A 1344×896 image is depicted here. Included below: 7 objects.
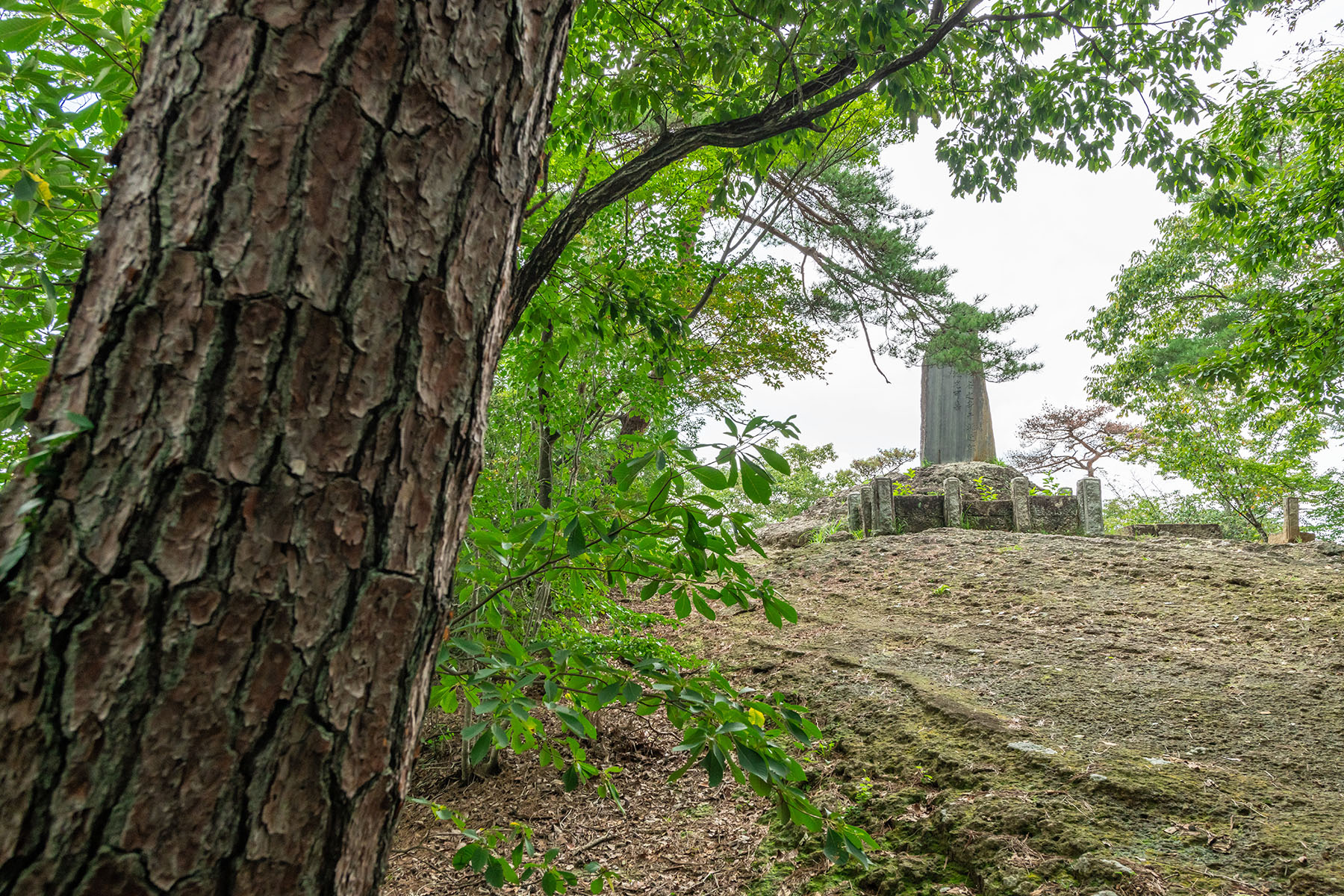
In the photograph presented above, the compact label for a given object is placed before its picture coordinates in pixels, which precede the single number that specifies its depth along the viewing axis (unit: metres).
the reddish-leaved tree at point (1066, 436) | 17.12
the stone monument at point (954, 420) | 14.97
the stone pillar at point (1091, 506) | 7.77
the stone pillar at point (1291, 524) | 8.05
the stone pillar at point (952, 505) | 8.27
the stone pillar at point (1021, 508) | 7.97
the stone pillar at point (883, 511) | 8.30
